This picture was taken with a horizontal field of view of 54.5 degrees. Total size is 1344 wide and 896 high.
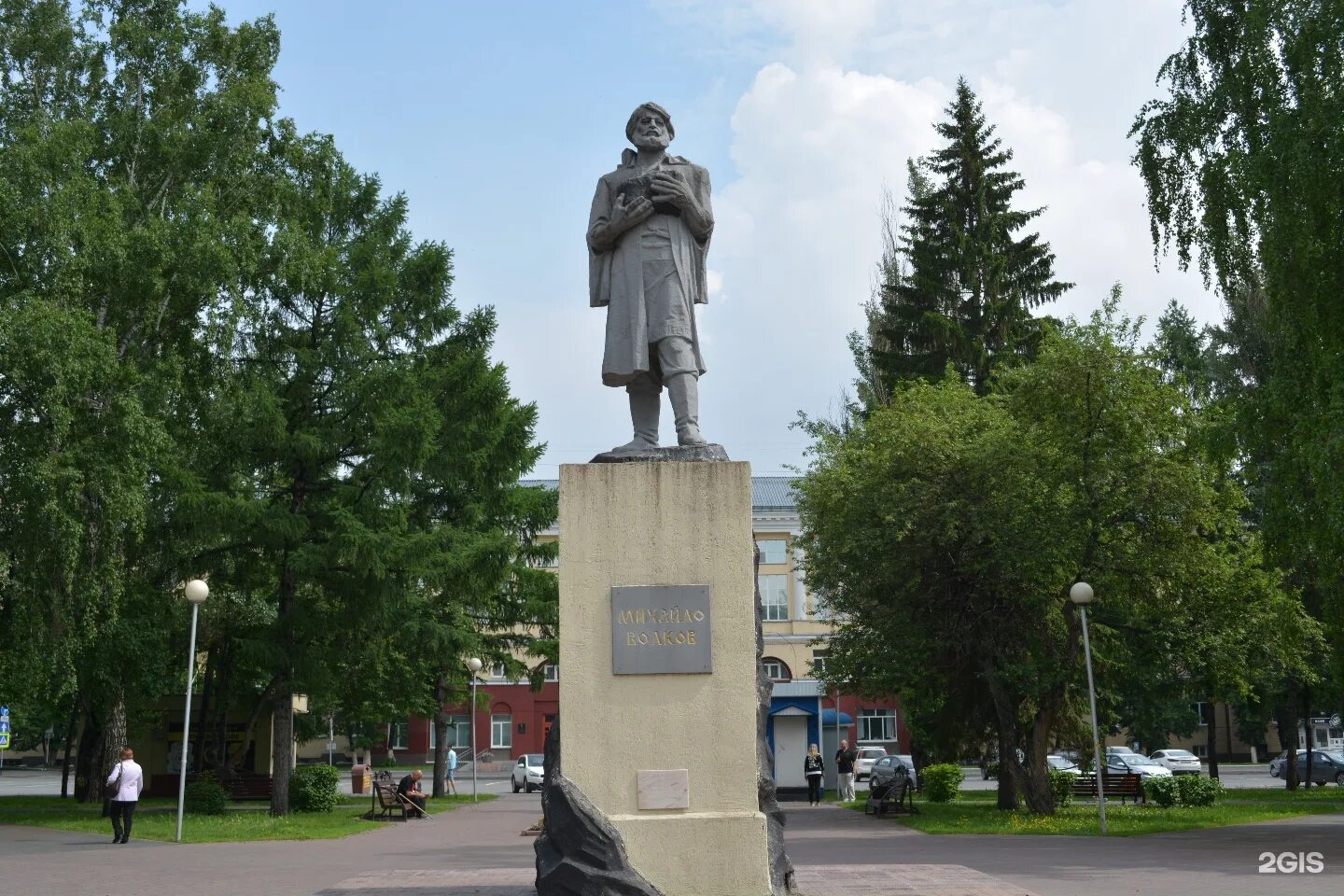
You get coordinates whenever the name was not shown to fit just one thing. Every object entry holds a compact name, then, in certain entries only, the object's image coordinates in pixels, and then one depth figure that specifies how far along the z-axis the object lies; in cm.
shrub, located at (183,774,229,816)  2647
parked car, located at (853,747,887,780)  4609
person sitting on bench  2724
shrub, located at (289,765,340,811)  2811
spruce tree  3512
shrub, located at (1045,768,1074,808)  2727
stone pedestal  905
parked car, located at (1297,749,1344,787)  4197
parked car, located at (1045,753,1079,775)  4415
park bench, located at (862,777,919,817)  2656
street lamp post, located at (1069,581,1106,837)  1986
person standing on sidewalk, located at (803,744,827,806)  3325
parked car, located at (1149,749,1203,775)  5038
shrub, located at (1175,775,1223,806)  2681
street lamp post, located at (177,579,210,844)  1984
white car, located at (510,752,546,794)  4378
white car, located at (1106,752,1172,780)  3820
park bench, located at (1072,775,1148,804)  2719
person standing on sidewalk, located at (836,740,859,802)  3456
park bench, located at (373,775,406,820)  2678
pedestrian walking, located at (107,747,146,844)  1950
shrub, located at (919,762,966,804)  3083
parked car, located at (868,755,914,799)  2677
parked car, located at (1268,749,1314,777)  4500
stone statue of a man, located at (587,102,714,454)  1010
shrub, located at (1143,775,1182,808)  2647
